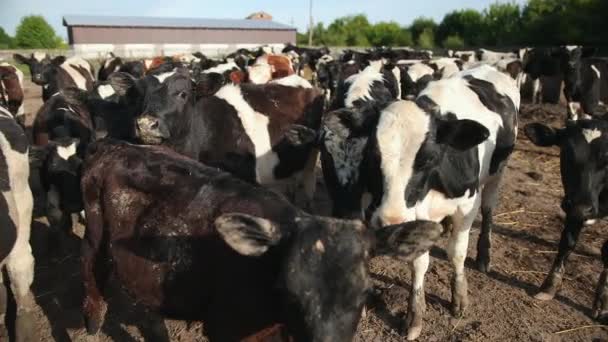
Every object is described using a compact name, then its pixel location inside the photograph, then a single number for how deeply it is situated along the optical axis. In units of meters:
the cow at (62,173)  4.64
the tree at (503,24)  43.59
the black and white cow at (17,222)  3.23
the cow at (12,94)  11.05
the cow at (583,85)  11.28
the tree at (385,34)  62.33
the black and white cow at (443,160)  3.06
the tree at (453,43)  47.38
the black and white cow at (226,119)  4.60
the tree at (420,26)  60.12
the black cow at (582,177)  3.70
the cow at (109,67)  12.81
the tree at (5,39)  78.88
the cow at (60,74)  10.29
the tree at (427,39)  54.53
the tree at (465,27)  50.38
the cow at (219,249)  1.83
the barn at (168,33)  56.75
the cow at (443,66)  10.48
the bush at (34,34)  71.12
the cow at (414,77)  8.38
